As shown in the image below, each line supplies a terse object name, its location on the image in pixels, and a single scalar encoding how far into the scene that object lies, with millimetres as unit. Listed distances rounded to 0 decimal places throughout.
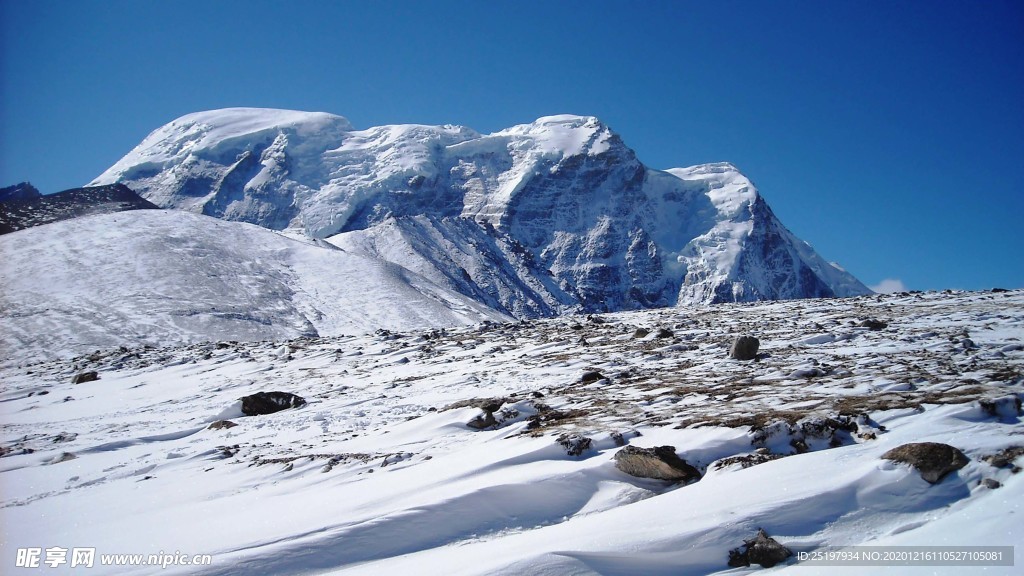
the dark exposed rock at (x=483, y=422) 8820
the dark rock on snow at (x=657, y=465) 5930
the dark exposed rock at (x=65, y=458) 9664
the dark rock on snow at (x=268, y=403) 12477
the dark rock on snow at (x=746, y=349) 12031
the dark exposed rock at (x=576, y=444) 6738
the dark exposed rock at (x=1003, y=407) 5934
